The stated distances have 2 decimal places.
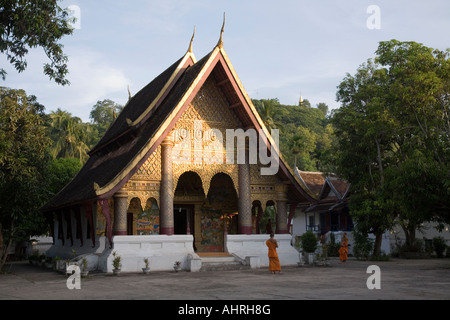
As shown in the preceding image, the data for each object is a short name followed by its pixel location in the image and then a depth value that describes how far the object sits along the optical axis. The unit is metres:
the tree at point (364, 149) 22.09
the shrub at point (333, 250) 30.33
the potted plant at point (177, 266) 16.12
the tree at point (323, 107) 138.15
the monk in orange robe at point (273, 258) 14.85
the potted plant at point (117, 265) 15.16
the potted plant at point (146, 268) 15.44
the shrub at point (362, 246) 24.70
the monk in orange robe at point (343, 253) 22.97
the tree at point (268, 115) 53.97
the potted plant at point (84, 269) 14.60
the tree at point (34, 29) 13.99
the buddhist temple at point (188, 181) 16.39
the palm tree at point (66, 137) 47.22
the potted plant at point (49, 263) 20.62
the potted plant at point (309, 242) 25.82
